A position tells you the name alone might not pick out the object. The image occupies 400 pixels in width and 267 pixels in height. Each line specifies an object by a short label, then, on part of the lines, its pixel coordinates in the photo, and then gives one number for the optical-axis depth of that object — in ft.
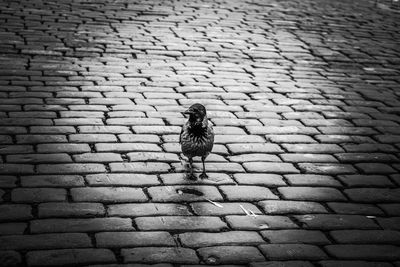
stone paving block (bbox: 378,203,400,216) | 13.15
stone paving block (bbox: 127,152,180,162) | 15.26
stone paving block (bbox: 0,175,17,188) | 13.21
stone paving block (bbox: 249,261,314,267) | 10.73
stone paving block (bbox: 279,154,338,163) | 15.85
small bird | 14.17
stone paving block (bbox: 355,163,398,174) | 15.29
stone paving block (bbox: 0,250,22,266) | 10.23
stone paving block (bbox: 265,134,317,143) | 17.08
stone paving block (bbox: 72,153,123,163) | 14.93
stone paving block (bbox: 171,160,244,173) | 14.94
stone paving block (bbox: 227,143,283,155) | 16.20
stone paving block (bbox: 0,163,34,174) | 13.89
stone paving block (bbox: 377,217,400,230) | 12.50
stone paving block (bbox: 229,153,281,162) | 15.62
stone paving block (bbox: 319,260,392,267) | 10.85
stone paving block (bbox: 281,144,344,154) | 16.48
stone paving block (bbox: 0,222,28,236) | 11.28
